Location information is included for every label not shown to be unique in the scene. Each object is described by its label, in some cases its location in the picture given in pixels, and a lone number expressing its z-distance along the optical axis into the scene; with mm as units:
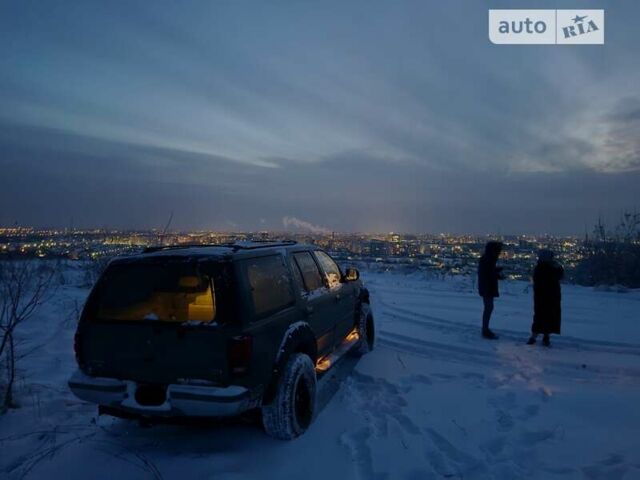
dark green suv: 3371
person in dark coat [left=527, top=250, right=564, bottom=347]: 7184
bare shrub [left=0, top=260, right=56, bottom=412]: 4434
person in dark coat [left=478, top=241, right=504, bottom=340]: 7766
